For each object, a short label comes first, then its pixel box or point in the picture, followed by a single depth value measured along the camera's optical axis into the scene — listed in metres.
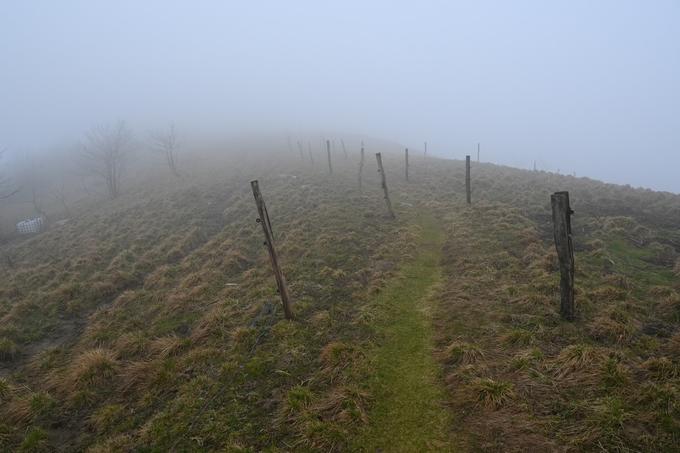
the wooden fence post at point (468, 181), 21.61
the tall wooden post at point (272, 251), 9.75
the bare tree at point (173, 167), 50.22
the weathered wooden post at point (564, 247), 8.20
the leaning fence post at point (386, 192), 20.13
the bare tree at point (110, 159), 45.75
